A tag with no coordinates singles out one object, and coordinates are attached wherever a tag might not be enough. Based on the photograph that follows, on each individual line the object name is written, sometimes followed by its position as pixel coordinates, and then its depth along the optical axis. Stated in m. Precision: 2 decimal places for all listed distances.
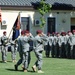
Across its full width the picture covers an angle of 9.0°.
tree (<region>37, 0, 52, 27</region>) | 47.66
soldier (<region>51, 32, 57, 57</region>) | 34.38
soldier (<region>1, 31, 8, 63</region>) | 28.88
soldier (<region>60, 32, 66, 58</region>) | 33.50
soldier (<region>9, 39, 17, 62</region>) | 28.83
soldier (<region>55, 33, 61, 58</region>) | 33.81
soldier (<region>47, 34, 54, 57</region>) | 34.79
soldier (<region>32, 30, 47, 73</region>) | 22.34
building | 48.09
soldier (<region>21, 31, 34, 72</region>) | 22.59
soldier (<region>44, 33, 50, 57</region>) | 35.31
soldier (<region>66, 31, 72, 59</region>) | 32.85
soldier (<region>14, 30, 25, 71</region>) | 22.83
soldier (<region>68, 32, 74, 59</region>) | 32.12
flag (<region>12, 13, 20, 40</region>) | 28.09
